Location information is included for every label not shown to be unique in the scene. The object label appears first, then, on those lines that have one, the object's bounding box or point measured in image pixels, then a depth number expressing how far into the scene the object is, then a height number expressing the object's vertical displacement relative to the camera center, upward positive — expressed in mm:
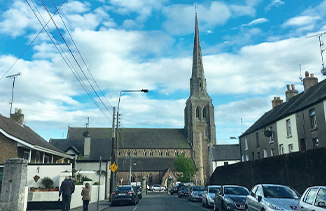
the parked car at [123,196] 22156 -2325
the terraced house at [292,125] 22969 +3445
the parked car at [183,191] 34966 -3179
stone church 76312 +6453
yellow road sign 21656 -178
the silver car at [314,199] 7752 -1019
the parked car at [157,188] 67750 -5369
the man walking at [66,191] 13883 -1195
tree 70312 -988
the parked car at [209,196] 19594 -2204
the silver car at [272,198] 10344 -1325
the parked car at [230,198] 14455 -1760
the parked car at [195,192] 26592 -2602
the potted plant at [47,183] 18766 -1101
